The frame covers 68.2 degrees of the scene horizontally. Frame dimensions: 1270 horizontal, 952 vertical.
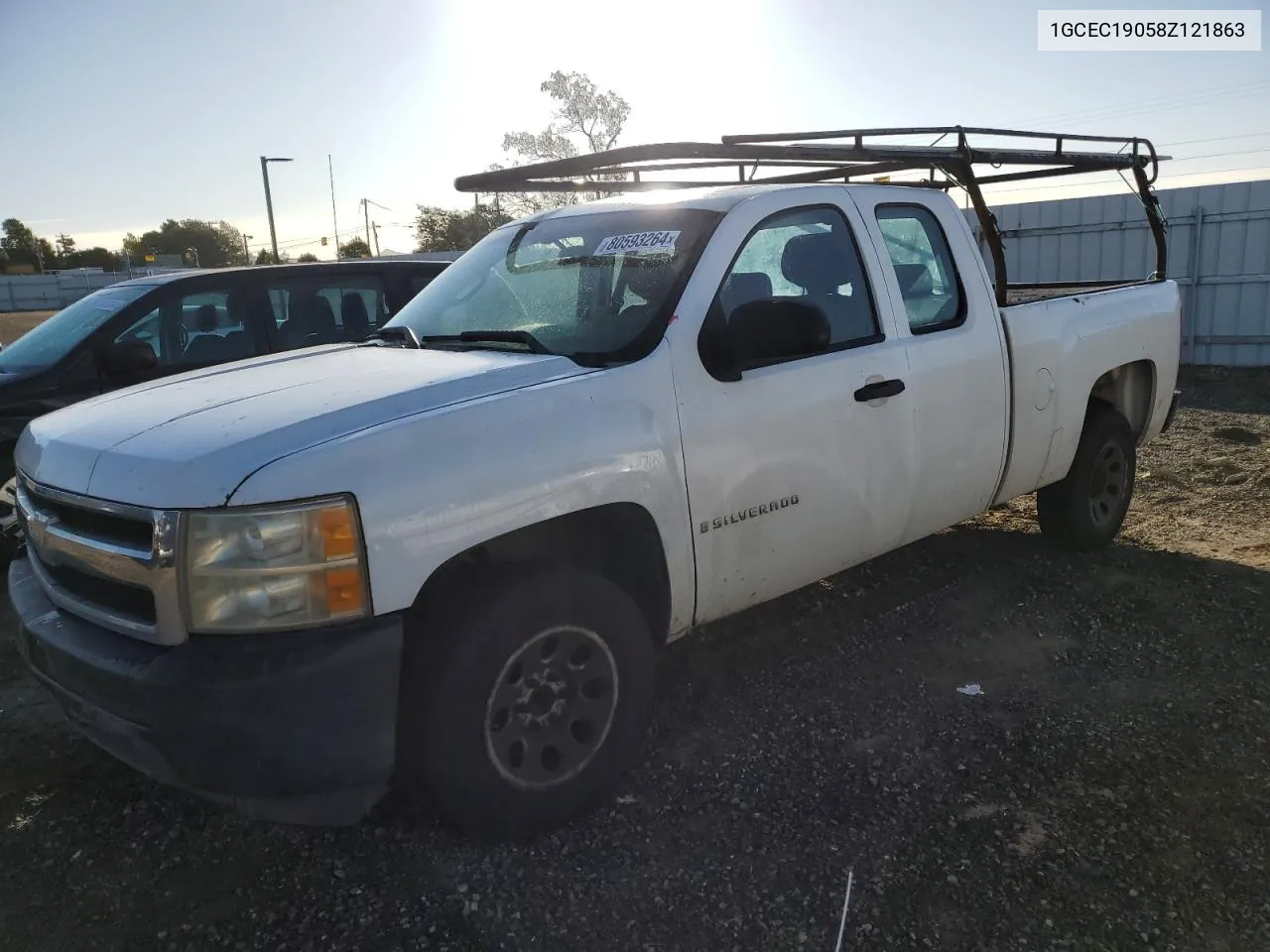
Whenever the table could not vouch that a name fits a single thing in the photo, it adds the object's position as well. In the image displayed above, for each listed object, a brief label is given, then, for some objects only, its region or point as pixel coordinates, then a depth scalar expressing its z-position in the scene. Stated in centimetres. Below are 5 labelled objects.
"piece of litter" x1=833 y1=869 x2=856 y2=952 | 241
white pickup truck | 231
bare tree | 3591
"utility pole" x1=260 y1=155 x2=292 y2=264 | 3260
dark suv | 545
